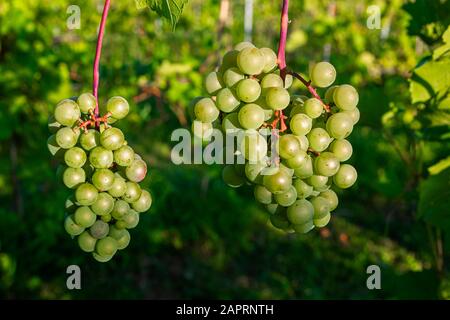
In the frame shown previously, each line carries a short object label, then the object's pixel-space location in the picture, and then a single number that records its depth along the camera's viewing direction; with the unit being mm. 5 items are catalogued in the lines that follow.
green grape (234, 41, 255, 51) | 822
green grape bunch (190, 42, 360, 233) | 814
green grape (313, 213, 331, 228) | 862
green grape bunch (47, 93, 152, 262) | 825
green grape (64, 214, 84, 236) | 865
